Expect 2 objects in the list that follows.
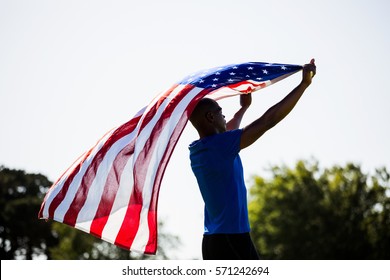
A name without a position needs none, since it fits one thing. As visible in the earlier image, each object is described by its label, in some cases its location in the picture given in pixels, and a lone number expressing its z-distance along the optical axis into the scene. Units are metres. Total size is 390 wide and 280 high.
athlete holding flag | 9.74
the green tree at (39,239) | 79.19
